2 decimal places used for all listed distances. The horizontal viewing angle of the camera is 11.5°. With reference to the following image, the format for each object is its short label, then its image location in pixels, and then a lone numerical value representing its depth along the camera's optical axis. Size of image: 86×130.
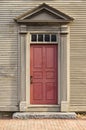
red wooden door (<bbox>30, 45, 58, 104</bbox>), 14.34
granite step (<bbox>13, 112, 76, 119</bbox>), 13.84
